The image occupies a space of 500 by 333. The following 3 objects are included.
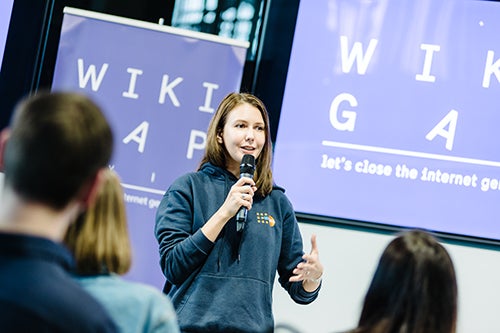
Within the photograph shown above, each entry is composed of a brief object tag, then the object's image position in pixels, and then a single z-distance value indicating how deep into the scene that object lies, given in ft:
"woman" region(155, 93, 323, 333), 12.16
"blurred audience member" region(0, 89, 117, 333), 7.17
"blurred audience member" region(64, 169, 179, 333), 8.82
